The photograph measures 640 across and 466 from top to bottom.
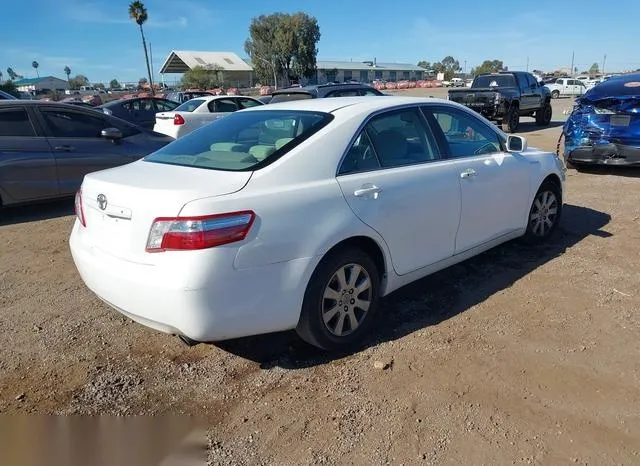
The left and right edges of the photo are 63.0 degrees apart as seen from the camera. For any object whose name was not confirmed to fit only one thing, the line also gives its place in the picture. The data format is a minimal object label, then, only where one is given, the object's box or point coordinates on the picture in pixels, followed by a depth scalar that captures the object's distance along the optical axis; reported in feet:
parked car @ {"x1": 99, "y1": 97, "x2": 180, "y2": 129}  53.93
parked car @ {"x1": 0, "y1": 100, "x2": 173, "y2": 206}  21.77
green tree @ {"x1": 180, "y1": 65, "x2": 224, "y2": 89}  226.58
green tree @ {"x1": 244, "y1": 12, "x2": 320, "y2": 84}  238.89
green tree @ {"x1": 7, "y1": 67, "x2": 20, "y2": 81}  419.99
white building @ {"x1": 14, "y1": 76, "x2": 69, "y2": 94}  350.87
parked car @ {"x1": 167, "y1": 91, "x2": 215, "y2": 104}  71.77
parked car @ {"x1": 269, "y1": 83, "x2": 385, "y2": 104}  37.47
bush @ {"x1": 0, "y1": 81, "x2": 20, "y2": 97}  164.30
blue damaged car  25.86
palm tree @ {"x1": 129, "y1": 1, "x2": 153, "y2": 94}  157.17
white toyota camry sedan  9.00
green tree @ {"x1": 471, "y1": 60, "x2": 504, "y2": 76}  353.37
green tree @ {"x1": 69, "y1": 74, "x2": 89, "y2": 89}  411.54
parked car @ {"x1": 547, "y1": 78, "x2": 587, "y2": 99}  131.44
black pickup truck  48.83
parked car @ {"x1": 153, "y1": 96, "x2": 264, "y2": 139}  40.98
